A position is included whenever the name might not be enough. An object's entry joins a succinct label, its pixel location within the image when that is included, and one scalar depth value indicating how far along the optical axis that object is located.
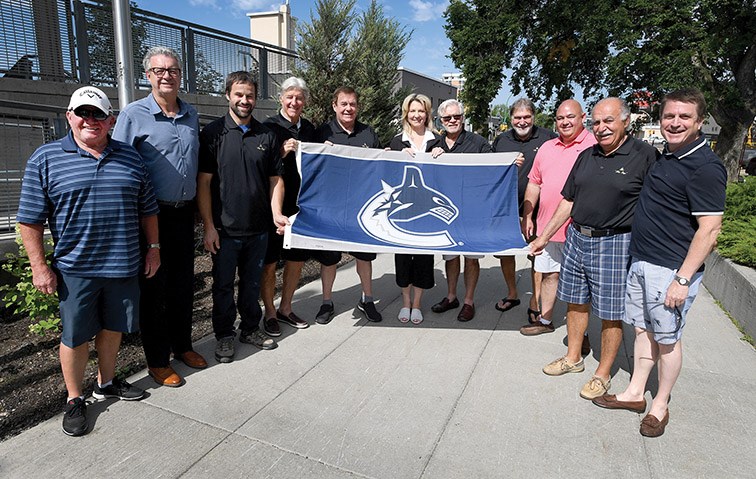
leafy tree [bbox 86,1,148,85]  7.78
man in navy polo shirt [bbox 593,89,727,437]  2.69
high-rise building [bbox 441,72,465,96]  140.57
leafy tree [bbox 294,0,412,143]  9.41
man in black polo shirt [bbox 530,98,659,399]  3.25
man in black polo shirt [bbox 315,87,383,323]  4.60
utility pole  4.38
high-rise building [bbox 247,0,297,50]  28.48
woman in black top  4.66
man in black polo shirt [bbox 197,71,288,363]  3.65
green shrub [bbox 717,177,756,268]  5.71
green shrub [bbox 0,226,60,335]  3.79
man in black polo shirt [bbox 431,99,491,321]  4.68
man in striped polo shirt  2.74
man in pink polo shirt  4.11
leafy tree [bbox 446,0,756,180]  15.65
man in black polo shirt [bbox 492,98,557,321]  4.68
